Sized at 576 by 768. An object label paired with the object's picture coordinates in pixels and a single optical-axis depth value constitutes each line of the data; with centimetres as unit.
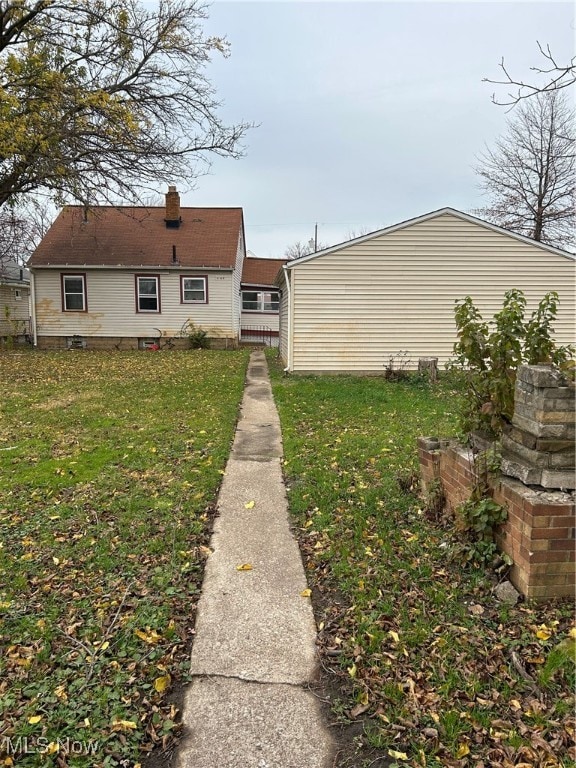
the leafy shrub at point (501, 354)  320
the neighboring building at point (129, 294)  1848
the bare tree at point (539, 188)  2038
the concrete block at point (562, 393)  262
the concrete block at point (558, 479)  264
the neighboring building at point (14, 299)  2266
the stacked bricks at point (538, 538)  252
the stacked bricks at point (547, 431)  264
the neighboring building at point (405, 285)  1150
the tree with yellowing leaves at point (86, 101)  1230
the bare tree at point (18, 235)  1710
